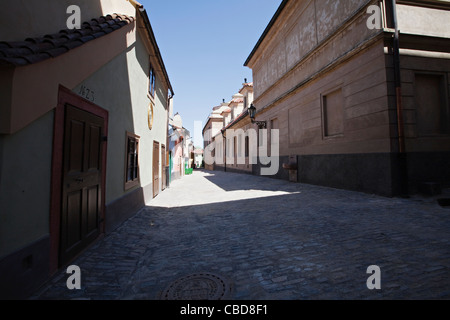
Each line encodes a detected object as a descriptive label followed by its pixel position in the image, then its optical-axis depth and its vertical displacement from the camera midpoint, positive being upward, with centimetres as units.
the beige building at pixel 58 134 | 222 +50
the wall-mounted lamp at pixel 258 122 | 1519 +347
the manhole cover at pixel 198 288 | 233 -134
